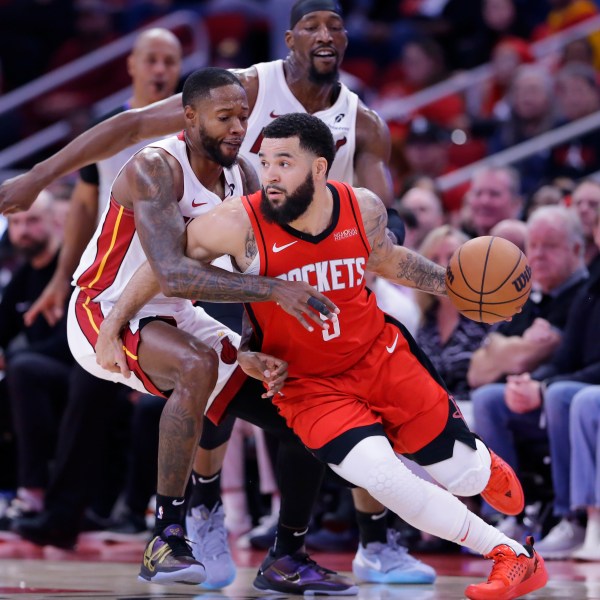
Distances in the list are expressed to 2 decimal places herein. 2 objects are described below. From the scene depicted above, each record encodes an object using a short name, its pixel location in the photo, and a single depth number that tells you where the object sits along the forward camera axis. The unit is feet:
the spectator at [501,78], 72.49
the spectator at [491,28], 78.81
